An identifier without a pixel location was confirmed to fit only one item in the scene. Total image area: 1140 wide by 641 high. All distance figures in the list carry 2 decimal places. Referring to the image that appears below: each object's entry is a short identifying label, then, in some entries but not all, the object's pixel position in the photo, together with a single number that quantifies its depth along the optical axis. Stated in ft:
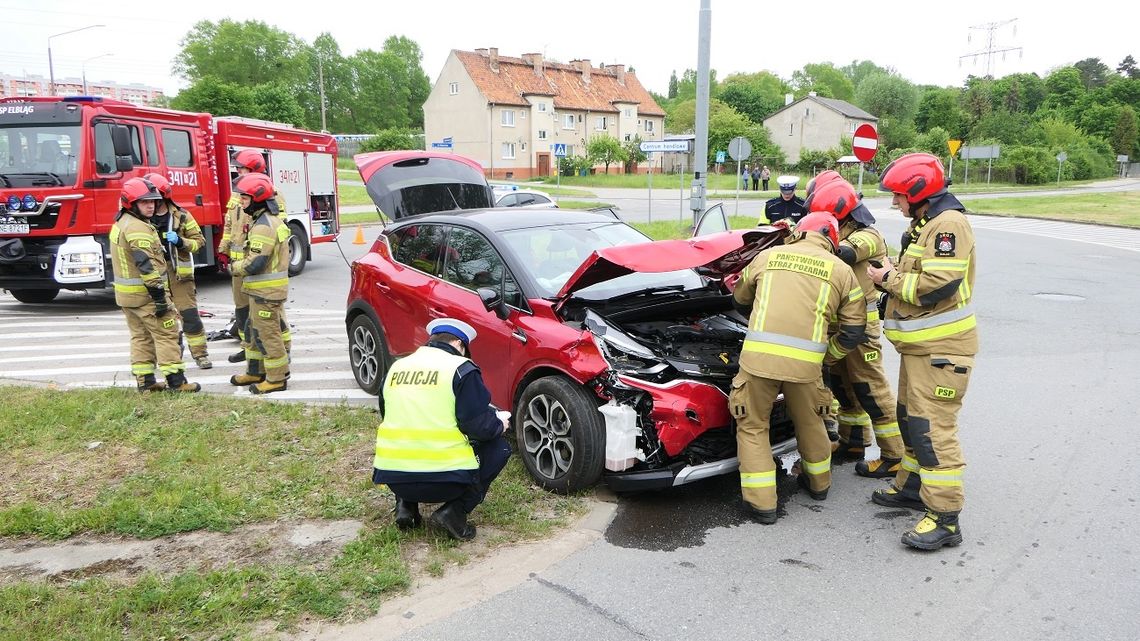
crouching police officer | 12.28
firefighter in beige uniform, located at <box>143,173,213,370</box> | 24.20
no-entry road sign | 40.45
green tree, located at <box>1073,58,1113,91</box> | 372.99
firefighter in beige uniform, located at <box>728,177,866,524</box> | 13.55
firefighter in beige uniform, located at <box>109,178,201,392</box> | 21.47
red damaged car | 14.08
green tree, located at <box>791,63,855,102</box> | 357.61
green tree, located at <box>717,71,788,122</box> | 269.64
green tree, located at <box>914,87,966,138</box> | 246.47
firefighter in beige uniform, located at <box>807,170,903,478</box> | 16.05
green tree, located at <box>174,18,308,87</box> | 255.29
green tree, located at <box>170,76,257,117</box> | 175.42
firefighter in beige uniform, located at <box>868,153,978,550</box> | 13.10
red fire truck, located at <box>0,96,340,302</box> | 33.65
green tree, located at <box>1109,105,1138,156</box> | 265.34
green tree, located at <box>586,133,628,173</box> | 188.85
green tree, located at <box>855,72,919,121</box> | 287.28
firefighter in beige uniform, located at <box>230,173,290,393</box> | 21.77
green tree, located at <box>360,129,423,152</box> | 172.86
